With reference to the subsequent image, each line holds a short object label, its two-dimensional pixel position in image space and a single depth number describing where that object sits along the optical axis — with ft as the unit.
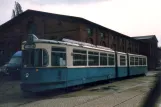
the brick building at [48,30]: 70.24
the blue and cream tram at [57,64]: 26.19
